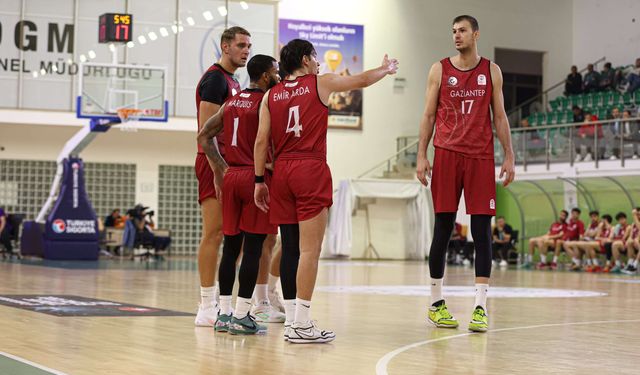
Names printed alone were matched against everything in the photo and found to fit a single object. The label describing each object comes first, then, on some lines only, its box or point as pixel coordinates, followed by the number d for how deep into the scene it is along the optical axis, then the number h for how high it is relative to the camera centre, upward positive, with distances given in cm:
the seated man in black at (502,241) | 2508 -110
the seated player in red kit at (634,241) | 2097 -87
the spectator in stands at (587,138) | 2422 +156
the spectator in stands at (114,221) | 2677 -86
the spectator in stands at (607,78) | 3017 +380
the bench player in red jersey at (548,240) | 2378 -100
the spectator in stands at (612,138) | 2361 +153
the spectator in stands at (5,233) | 2250 -106
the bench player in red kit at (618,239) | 2152 -84
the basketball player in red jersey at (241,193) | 644 +0
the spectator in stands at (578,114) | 2839 +251
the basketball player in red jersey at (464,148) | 707 +37
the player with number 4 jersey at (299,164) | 611 +19
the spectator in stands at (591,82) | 3078 +376
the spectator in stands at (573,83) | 3166 +379
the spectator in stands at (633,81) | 2847 +351
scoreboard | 1991 +329
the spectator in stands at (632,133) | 2309 +163
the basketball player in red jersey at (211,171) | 691 +15
